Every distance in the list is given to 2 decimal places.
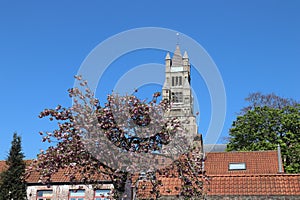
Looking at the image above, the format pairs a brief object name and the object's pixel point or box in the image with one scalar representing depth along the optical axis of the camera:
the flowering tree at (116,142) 11.28
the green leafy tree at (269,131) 33.53
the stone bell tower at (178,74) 86.50
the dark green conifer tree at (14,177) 20.64
